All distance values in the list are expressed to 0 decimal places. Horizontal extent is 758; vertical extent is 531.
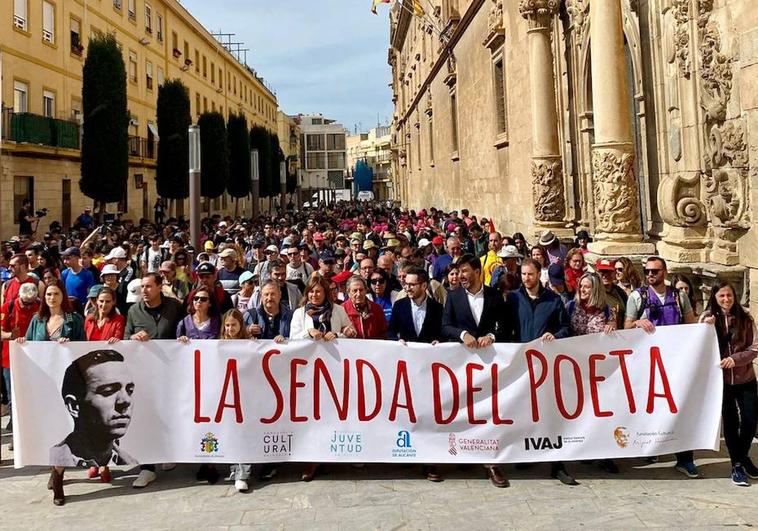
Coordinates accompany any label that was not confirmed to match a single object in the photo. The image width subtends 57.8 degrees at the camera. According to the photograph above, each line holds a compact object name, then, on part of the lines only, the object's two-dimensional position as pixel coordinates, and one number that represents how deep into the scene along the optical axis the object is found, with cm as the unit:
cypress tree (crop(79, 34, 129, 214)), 2398
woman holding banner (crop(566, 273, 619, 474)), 544
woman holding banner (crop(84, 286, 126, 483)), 549
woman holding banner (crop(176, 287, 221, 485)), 545
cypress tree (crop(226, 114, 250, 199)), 4275
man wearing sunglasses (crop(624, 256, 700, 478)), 554
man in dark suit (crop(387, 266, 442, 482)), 550
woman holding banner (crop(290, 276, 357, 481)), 547
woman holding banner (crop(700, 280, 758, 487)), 498
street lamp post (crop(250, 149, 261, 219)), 1887
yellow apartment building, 2227
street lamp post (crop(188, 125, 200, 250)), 1091
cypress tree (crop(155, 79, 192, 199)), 3092
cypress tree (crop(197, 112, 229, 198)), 3559
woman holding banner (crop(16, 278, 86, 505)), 563
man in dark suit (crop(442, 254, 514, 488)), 536
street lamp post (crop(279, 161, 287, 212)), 3382
